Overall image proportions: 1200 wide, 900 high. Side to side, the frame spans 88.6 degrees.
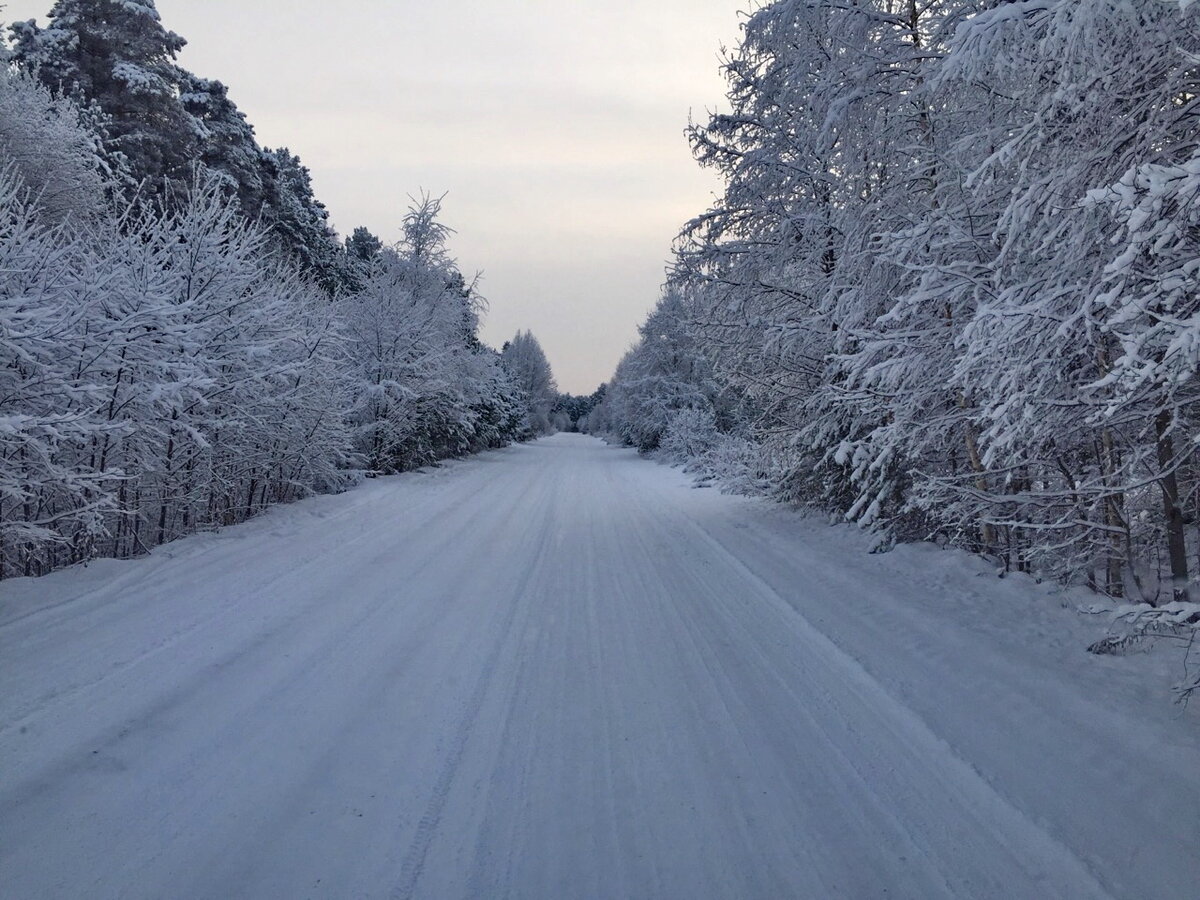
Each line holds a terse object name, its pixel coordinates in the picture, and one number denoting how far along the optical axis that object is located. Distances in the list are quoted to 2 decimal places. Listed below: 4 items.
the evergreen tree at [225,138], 24.94
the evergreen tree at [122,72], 19.73
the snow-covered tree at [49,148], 13.92
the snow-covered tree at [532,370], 68.94
